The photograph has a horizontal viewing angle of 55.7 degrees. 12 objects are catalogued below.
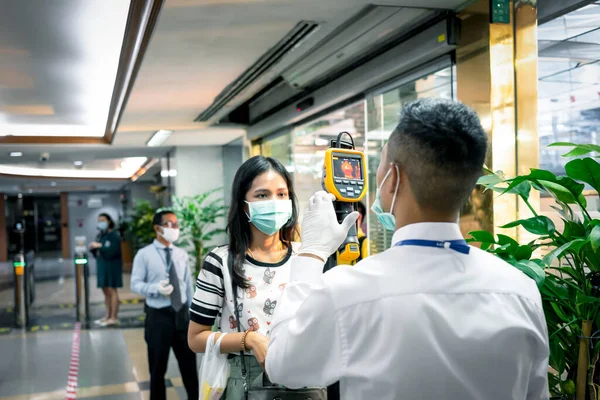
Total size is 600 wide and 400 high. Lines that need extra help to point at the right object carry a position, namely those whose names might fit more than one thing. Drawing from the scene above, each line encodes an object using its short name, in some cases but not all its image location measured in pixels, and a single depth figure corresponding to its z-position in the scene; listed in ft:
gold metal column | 9.84
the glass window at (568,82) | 9.07
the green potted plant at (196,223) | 27.78
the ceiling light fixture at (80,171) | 44.51
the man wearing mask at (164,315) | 13.55
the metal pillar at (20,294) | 28.19
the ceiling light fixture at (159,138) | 26.45
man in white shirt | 3.41
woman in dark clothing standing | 27.76
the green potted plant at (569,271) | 5.91
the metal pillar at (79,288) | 29.43
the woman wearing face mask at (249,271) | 6.08
